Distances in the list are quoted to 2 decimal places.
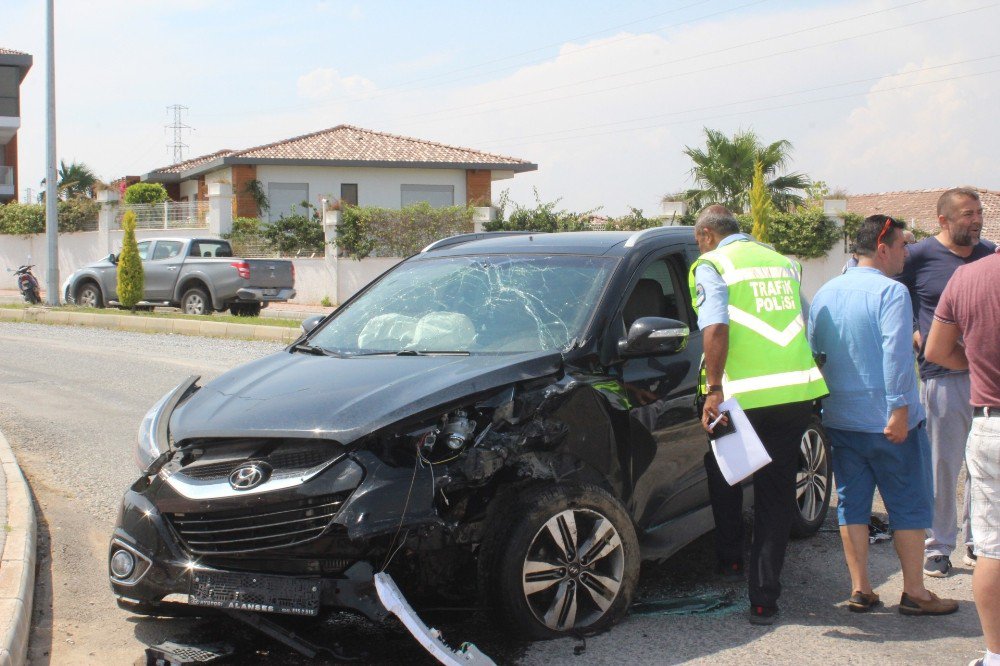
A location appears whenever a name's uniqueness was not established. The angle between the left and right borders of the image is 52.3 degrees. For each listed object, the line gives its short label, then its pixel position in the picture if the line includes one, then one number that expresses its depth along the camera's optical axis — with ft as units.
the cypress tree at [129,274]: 67.92
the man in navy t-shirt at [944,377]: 17.57
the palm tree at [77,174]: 198.90
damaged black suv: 12.28
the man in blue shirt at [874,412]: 14.80
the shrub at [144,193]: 128.98
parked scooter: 77.97
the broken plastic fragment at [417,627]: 11.89
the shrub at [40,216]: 112.47
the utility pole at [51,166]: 76.07
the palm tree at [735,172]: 99.40
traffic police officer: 14.73
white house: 127.65
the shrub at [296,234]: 96.27
